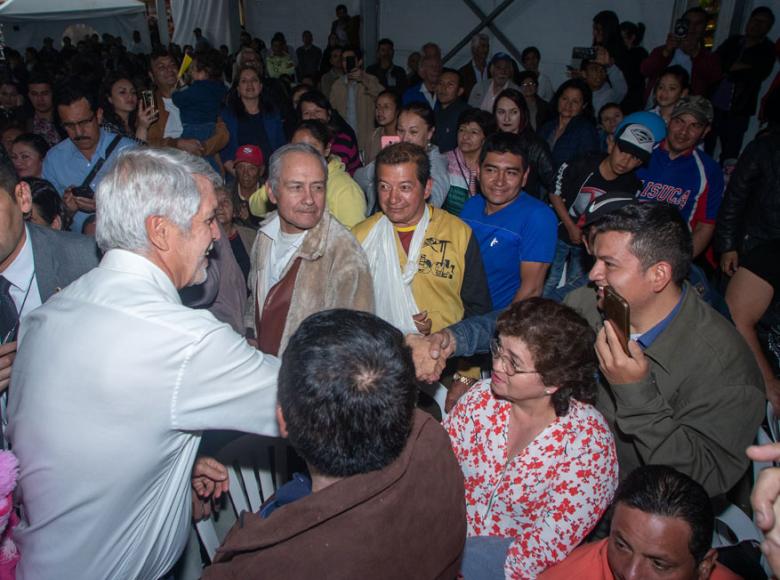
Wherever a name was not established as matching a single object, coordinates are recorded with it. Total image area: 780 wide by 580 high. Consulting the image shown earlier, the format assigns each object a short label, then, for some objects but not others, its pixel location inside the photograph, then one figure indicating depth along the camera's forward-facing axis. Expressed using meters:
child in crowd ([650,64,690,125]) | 5.15
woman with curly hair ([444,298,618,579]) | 1.85
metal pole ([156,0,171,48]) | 13.89
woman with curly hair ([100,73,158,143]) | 4.78
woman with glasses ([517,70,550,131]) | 6.71
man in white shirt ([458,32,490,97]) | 8.32
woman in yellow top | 3.52
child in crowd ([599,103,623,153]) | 5.63
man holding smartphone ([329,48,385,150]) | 6.88
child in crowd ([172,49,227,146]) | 5.37
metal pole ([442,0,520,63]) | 10.27
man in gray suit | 2.01
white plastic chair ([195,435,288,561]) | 2.25
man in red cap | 4.24
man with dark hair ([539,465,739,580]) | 1.62
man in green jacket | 1.83
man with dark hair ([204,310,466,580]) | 1.09
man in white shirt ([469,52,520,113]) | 6.55
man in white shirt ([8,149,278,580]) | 1.39
